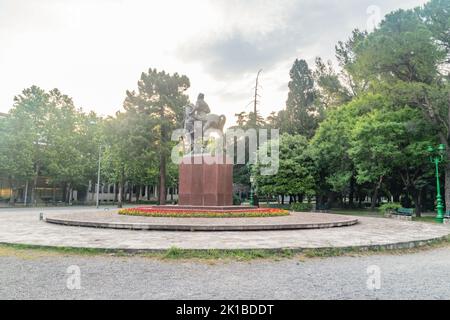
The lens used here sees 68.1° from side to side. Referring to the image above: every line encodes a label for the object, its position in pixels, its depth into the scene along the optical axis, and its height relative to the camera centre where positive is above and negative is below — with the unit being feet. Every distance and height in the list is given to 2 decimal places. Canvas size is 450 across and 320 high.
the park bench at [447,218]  60.19 -4.50
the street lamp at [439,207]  59.53 -2.40
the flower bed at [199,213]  48.67 -3.34
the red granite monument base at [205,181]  55.83 +1.75
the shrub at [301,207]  105.14 -4.66
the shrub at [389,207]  78.43 -3.27
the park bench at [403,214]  69.16 -4.36
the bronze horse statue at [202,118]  59.93 +13.40
